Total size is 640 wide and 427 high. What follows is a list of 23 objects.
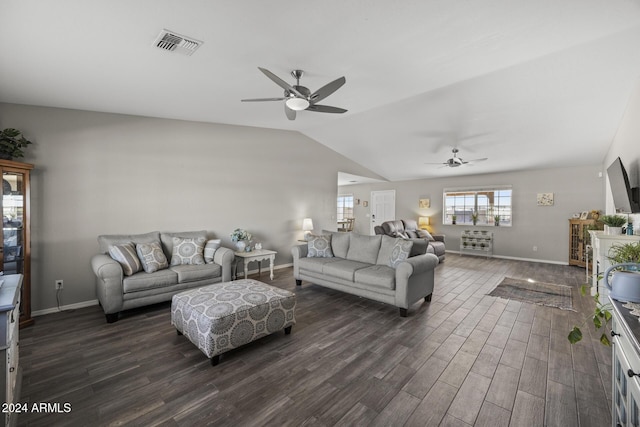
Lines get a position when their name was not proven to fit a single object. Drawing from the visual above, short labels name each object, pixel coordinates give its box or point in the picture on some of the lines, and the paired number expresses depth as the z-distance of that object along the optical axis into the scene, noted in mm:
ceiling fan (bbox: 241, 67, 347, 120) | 2687
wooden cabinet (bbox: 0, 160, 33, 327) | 2939
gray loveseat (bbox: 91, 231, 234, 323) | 3141
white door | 9727
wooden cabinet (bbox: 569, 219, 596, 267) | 5965
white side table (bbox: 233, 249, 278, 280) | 4703
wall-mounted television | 3107
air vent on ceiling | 2260
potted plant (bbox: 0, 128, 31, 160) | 3020
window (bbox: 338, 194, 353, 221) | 11133
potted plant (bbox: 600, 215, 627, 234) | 3541
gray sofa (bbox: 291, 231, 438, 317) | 3377
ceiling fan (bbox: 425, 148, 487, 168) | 5750
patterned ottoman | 2328
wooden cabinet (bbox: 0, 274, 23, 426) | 1330
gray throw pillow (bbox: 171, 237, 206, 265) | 3985
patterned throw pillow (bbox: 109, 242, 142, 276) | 3354
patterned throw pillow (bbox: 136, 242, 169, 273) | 3572
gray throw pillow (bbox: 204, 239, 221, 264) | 4188
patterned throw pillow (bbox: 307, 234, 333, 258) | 4617
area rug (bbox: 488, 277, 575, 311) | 3898
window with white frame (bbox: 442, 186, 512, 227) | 7445
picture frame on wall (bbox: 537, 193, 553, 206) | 6777
